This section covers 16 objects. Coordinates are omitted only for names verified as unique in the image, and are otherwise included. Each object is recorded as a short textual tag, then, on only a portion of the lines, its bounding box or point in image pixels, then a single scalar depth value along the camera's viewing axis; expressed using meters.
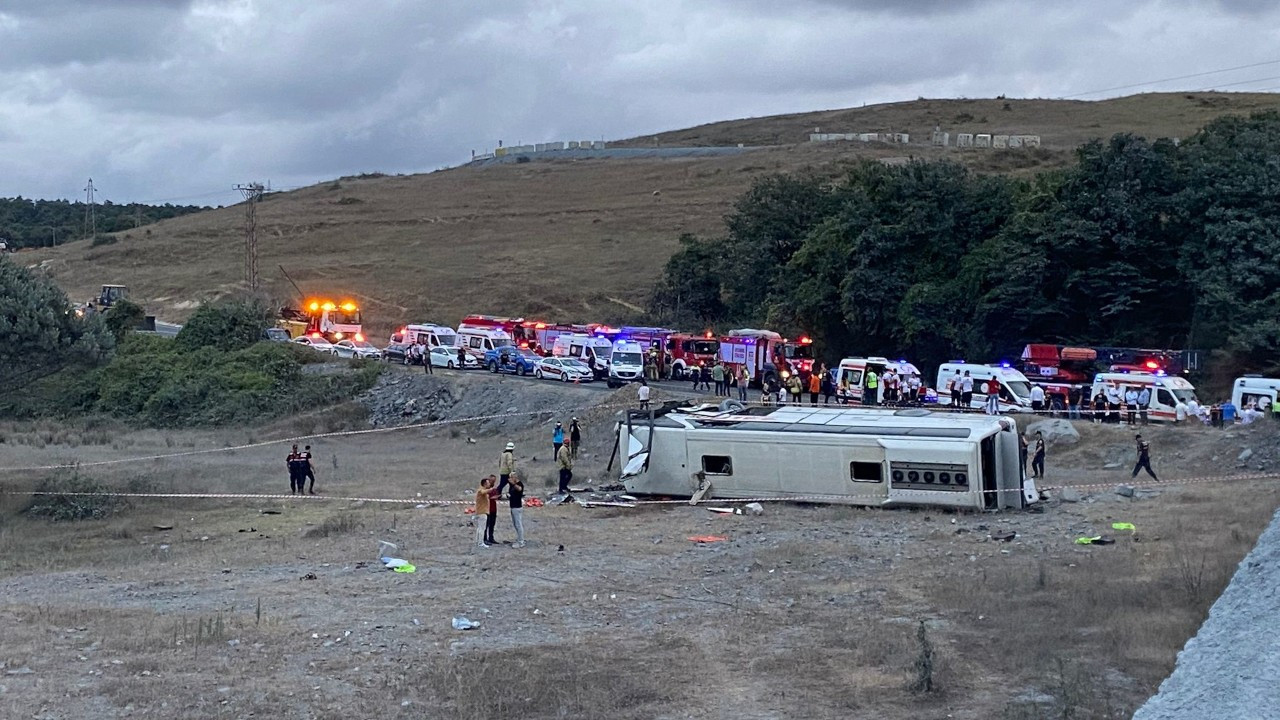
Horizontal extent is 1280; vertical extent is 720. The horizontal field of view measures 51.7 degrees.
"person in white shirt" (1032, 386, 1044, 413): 41.44
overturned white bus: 26.59
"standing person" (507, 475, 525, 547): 23.17
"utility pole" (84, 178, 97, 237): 142.93
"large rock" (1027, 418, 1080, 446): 36.66
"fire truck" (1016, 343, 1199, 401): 44.47
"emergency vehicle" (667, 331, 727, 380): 55.00
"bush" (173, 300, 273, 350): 66.06
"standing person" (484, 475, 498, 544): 23.38
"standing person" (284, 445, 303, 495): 32.12
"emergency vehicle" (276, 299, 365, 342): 70.75
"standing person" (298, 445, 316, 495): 32.19
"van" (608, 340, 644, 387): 52.97
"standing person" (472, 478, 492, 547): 23.31
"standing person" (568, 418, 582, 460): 37.06
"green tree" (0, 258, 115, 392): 36.22
